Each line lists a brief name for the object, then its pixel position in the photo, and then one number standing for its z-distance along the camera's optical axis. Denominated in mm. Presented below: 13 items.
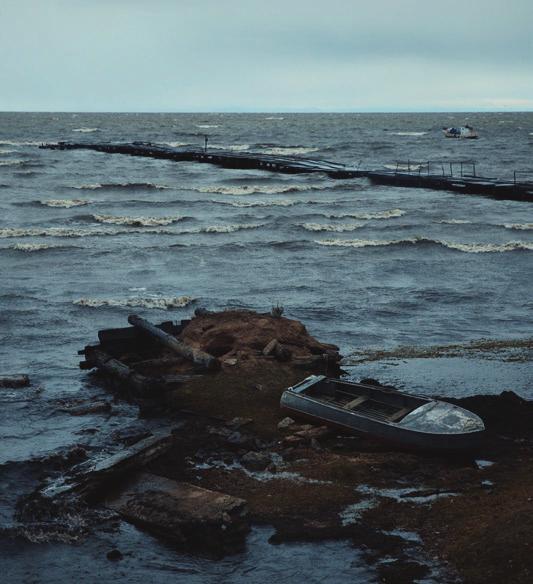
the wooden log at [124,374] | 17109
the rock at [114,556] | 11227
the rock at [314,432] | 14758
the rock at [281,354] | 18500
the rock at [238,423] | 15392
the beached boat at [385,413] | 13781
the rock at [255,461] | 13789
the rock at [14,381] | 19172
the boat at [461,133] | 141000
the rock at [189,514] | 11367
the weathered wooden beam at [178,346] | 18047
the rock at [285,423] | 15273
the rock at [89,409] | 17281
